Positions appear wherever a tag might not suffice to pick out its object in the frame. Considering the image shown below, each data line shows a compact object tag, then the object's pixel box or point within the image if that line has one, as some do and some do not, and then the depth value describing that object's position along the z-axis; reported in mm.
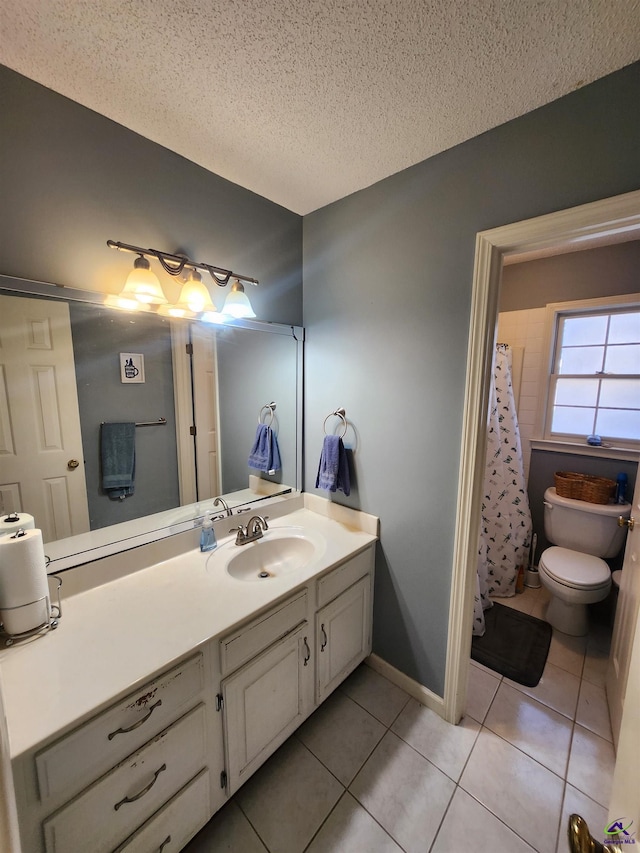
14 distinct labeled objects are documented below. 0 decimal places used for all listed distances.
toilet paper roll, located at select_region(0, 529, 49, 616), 929
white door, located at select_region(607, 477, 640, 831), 561
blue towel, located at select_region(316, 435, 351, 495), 1712
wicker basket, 2123
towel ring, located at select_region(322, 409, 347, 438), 1762
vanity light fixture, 1204
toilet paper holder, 968
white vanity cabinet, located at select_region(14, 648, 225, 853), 757
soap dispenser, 1479
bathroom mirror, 1122
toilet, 1920
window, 2268
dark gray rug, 1809
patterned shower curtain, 2361
